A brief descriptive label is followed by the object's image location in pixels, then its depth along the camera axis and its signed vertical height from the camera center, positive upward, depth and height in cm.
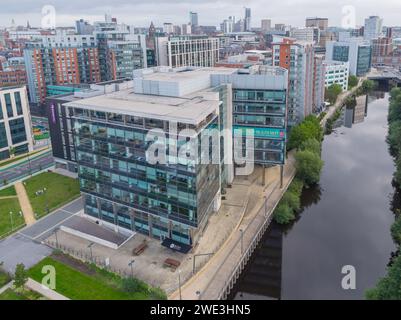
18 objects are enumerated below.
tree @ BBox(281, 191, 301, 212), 6012 -2415
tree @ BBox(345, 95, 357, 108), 13829 -2290
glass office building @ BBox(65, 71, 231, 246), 4522 -1492
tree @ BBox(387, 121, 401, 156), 8182 -2128
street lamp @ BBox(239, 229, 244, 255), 4841 -2461
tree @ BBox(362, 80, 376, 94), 16050 -1994
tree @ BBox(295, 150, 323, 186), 6794 -2152
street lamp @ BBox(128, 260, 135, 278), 4388 -2475
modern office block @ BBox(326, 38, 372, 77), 17512 -736
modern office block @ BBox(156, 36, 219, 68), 13050 -332
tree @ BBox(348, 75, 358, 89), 15904 -1776
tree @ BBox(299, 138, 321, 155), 7402 -1995
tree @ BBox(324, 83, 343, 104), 13075 -1820
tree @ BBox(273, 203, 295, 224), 5762 -2507
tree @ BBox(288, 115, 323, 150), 7844 -1879
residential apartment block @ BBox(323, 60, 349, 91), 14312 -1325
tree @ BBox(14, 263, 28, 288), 4028 -2295
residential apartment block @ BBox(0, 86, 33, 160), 8206 -1587
